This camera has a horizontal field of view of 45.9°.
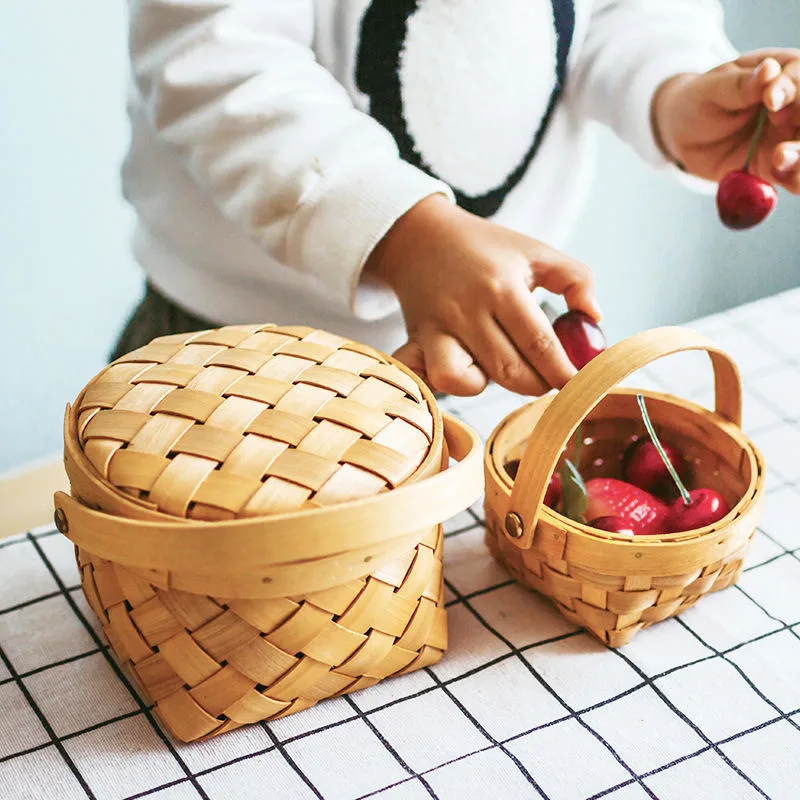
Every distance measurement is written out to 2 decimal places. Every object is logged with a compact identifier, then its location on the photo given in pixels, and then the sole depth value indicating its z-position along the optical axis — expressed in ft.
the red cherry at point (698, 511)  1.75
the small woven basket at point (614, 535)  1.59
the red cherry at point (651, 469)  1.94
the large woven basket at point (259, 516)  1.40
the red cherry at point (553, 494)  1.86
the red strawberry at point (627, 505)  1.78
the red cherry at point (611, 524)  1.70
